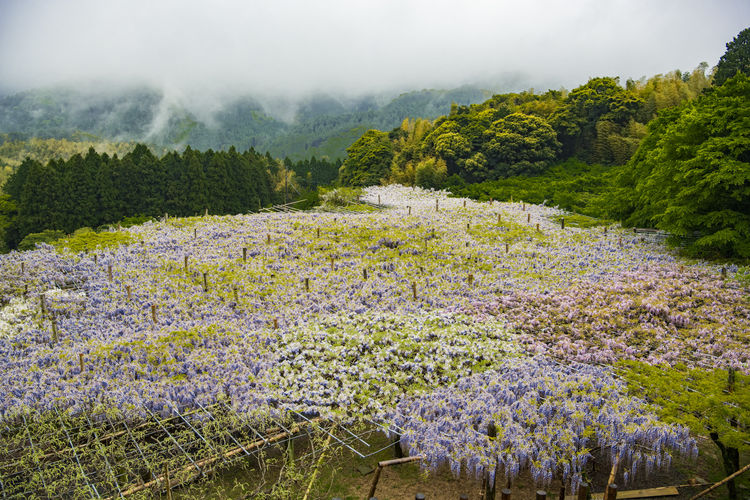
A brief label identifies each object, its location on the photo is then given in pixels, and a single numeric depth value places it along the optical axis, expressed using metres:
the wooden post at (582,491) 5.91
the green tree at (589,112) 42.94
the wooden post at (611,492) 5.74
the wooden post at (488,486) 6.72
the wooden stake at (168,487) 6.52
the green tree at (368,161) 49.09
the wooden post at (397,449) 8.20
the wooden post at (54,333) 12.27
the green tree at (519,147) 42.28
